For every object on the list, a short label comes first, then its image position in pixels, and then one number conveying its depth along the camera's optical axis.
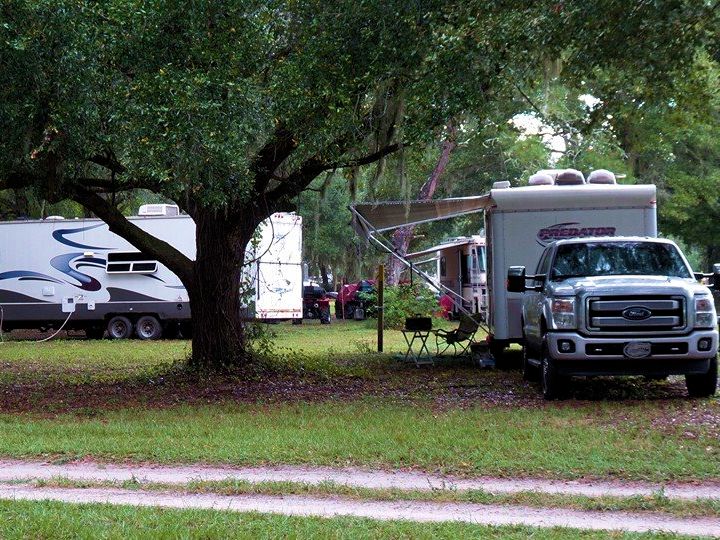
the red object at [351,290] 36.75
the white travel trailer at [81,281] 25.25
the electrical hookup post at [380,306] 19.27
